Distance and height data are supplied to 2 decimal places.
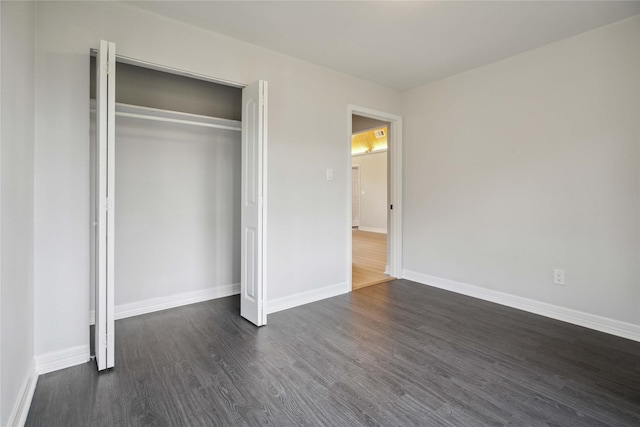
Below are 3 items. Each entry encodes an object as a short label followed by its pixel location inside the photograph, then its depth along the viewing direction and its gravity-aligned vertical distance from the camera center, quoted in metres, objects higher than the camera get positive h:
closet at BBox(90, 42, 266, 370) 2.72 +0.16
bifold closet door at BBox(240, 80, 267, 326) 2.62 +0.06
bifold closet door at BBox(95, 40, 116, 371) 1.92 +0.04
